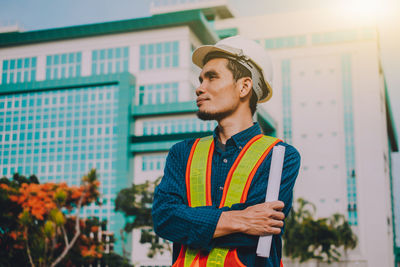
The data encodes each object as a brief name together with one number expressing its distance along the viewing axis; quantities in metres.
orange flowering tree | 15.80
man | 1.61
